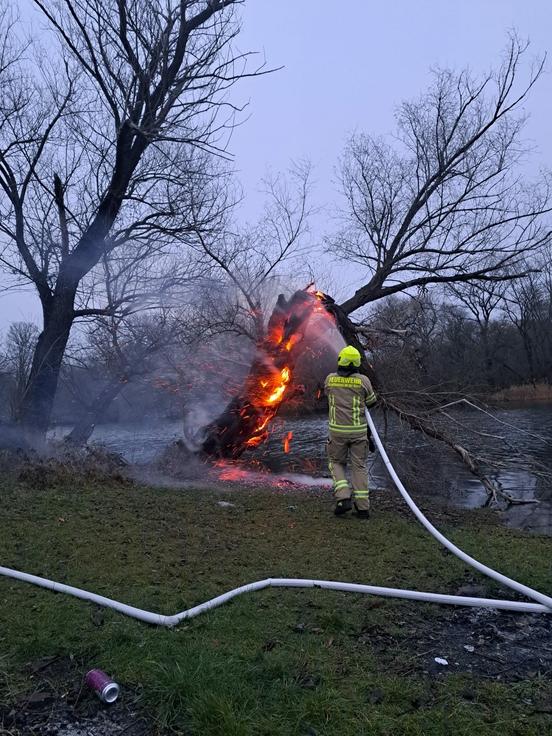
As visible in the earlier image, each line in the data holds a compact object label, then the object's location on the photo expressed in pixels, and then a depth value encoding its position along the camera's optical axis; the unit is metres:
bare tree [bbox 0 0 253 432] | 8.88
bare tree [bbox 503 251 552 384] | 41.99
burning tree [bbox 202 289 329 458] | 9.88
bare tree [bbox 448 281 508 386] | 35.97
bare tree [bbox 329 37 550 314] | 10.87
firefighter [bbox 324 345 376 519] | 6.63
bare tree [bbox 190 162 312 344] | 11.64
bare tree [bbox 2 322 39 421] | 9.91
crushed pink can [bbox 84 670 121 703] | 2.46
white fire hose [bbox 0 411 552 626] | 3.34
